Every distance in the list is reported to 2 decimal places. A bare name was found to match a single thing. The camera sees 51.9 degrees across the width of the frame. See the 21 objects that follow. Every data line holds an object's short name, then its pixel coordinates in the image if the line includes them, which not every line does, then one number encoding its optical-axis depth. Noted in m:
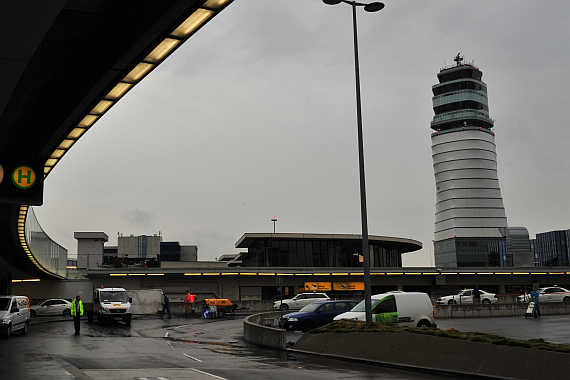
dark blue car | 26.98
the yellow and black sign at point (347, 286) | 60.22
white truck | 33.31
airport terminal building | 64.00
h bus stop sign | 10.03
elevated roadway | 6.39
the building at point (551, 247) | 161.52
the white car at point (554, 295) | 45.59
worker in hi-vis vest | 27.22
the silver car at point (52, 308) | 47.69
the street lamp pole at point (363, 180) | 18.05
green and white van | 22.48
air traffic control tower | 171.75
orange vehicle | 42.50
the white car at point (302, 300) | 44.28
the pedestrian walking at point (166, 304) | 40.21
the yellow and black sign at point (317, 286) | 59.22
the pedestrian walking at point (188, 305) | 45.66
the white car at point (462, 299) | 48.12
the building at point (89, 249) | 62.38
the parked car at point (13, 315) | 24.73
